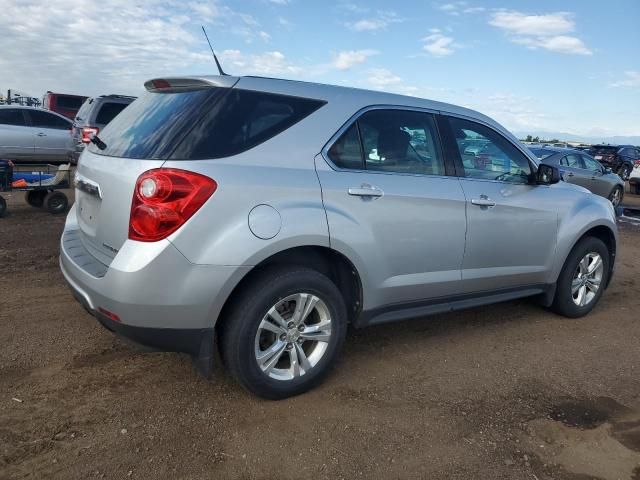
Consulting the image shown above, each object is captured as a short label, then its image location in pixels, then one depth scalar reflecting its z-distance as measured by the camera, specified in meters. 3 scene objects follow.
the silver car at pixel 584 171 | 12.89
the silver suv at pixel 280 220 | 2.66
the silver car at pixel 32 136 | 12.45
